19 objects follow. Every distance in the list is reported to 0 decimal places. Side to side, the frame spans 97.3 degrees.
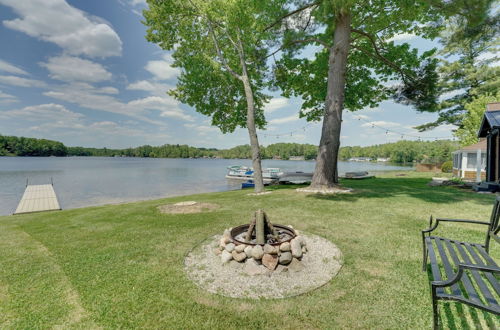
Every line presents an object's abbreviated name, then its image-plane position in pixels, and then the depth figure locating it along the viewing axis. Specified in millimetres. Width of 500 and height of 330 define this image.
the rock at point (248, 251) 3934
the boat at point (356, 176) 21200
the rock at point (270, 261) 3766
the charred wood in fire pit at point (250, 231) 4314
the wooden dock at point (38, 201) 13769
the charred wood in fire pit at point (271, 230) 4331
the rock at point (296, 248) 3967
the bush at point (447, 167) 28875
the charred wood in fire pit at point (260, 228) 4205
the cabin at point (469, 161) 18070
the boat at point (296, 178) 19578
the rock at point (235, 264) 3903
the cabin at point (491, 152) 10248
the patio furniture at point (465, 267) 1994
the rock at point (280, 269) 3725
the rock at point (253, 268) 3689
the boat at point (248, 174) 27141
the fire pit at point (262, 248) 3820
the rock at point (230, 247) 4141
